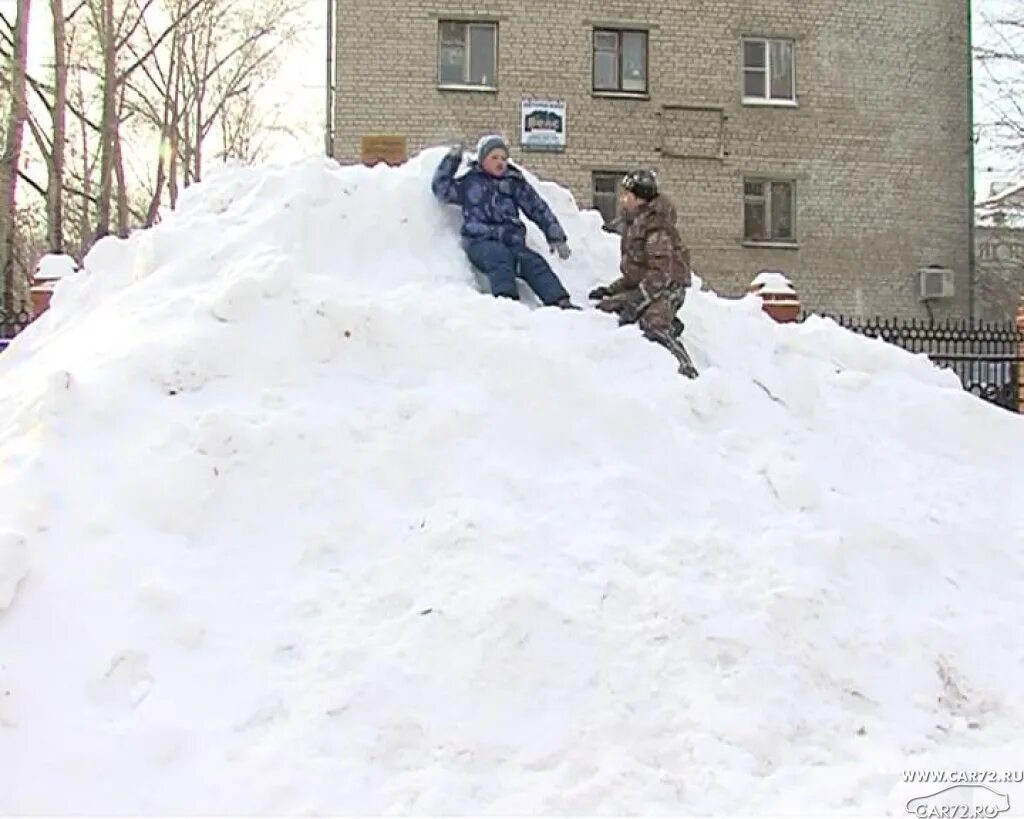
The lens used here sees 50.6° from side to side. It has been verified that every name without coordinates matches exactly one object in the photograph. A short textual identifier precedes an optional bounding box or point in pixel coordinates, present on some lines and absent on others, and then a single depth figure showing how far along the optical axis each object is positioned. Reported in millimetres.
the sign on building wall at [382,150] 8062
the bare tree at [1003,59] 19219
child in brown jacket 6004
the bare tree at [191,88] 23703
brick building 17016
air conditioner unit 18141
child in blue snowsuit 6230
